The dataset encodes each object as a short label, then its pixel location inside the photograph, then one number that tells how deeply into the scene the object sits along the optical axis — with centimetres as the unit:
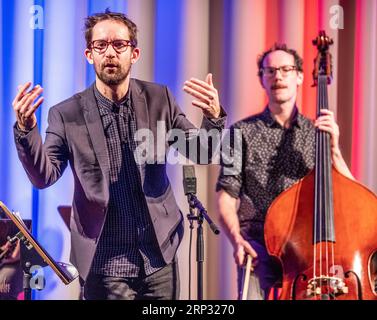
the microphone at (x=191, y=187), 483
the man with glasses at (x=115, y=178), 489
